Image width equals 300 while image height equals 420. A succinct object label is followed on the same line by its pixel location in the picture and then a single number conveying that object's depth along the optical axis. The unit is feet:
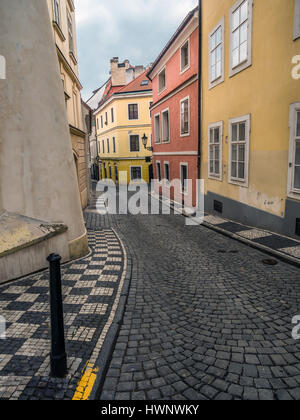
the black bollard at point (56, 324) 10.25
